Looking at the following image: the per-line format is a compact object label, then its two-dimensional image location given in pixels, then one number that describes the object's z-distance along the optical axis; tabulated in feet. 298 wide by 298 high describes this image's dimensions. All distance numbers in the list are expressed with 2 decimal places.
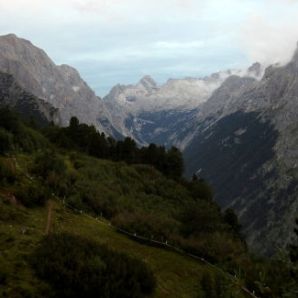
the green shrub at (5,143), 195.54
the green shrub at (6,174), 147.50
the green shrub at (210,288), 55.93
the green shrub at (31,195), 138.16
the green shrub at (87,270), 86.31
